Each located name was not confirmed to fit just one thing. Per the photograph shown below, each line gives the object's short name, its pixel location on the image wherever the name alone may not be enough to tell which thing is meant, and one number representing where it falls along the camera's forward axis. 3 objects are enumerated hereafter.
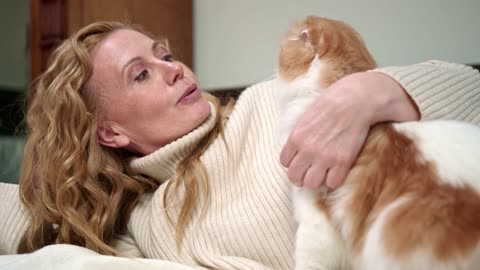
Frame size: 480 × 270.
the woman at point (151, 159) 1.06
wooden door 1.74
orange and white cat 0.67
